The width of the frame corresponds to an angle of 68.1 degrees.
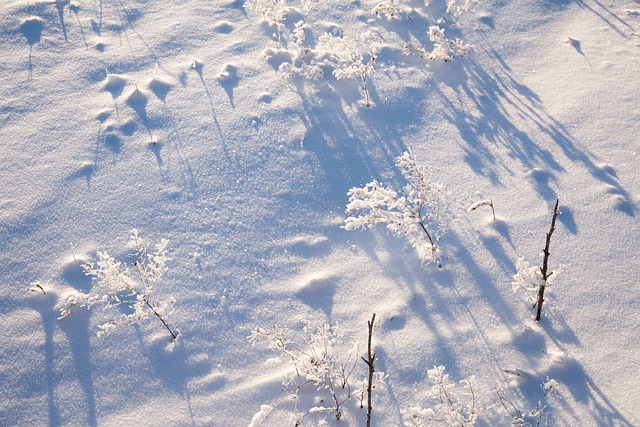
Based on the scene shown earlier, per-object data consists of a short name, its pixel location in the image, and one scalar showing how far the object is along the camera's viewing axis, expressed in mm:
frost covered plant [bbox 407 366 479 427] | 2615
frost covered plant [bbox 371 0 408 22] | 5906
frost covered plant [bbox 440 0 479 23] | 5782
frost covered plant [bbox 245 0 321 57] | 5621
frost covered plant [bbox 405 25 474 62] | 5277
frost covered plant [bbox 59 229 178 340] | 3291
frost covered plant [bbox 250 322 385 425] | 2916
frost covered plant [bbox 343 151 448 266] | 3543
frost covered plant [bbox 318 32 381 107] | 5027
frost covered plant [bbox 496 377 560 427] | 2695
